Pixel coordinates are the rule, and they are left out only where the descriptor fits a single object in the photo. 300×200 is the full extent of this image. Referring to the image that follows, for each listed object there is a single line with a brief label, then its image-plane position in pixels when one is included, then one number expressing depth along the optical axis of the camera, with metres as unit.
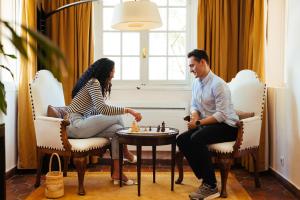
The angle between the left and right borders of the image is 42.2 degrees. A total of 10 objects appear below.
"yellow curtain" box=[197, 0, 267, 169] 4.41
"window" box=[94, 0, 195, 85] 4.94
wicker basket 3.08
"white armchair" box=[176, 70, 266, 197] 3.16
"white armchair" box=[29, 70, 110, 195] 3.18
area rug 3.14
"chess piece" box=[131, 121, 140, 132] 3.27
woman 3.37
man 3.10
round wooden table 3.09
